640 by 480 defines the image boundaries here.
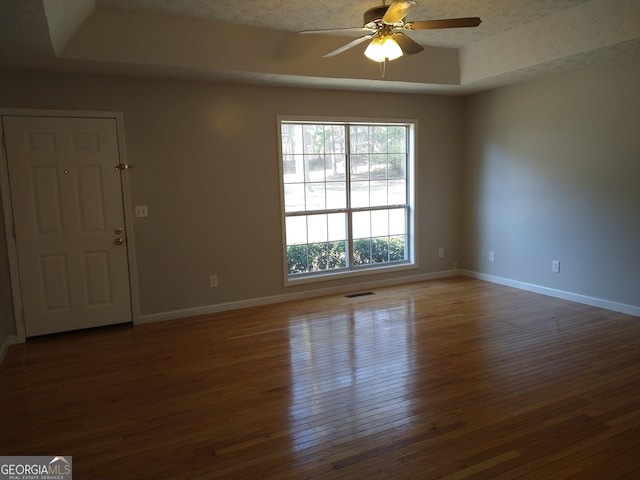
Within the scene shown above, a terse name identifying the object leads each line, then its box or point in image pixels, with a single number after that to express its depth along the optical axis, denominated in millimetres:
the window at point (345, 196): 5165
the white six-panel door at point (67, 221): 3934
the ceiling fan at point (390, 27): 2836
